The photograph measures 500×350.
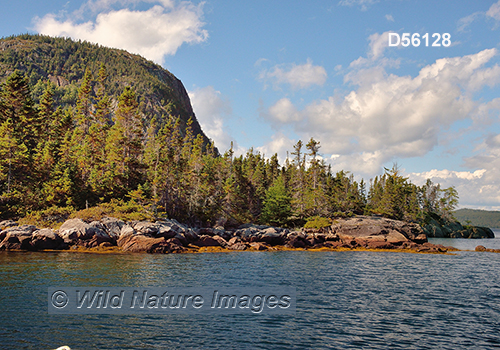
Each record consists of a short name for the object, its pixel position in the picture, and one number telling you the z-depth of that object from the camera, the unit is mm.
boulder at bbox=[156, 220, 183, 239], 44062
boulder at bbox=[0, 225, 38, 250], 35750
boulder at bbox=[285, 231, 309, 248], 52906
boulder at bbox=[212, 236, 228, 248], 48781
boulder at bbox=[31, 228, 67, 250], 36438
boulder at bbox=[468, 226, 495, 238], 107050
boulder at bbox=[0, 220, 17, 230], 40088
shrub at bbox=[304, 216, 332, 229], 65250
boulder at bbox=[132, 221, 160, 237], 42656
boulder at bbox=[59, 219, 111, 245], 39062
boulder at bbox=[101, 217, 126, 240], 41916
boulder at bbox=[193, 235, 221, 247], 47134
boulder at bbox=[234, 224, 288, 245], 54938
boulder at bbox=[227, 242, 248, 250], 47538
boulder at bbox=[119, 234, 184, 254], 38906
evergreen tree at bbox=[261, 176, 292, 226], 70431
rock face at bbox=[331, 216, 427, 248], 55938
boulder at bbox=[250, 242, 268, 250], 48469
